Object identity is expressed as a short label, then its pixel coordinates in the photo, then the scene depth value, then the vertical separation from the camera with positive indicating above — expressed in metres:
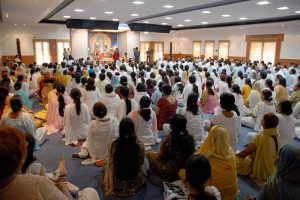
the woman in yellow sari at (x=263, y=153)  2.98 -1.22
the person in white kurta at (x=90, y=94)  5.78 -0.94
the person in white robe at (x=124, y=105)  4.56 -0.94
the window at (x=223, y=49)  18.05 +0.46
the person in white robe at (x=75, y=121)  4.38 -1.20
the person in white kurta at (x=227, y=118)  3.43 -0.87
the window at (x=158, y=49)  20.72 +0.48
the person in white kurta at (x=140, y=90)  5.18 -0.76
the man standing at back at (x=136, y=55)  16.12 -0.02
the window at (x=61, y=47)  17.36 +0.50
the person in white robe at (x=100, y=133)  3.61 -1.18
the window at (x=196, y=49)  20.34 +0.50
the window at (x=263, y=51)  15.12 +0.29
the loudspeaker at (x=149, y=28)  15.65 +1.80
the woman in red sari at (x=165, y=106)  4.96 -1.03
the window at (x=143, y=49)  20.00 +0.47
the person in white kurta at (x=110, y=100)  5.33 -0.98
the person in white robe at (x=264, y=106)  4.67 -0.97
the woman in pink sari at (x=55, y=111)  5.05 -1.16
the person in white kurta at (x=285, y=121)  3.63 -0.96
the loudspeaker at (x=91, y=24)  13.62 +1.74
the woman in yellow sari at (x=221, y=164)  2.61 -1.15
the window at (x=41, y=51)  16.83 +0.21
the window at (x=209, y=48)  19.12 +0.52
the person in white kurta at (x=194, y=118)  4.14 -1.07
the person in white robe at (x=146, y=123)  3.98 -1.14
